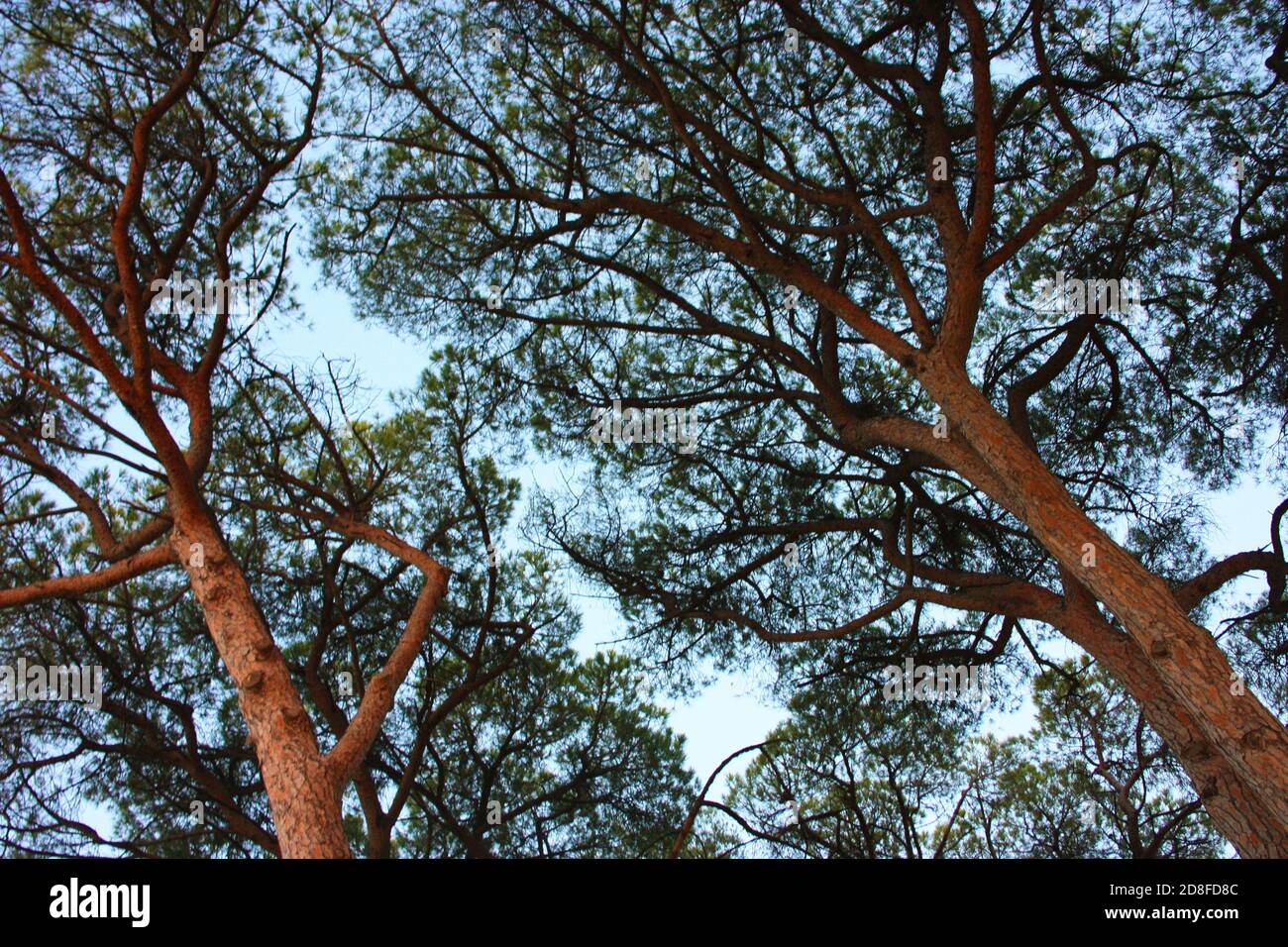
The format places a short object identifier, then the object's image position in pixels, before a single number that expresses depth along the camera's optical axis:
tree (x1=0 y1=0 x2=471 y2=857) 3.77
